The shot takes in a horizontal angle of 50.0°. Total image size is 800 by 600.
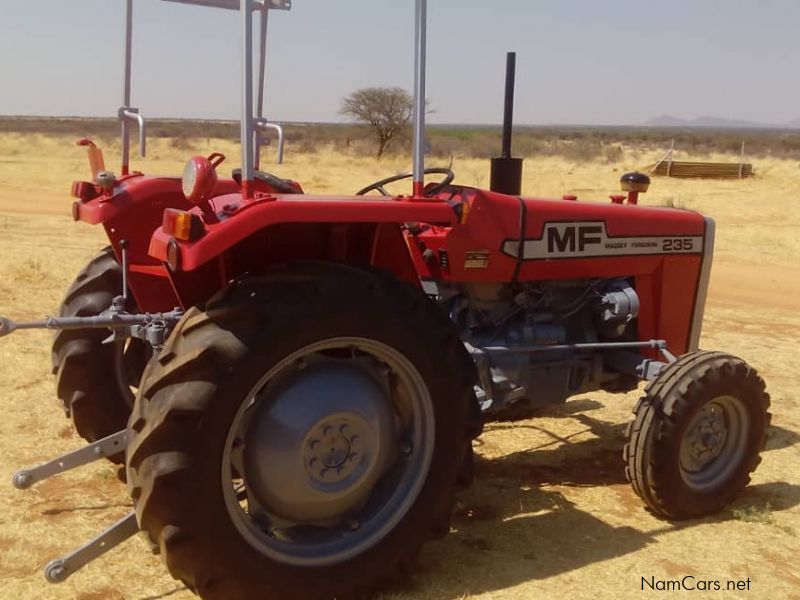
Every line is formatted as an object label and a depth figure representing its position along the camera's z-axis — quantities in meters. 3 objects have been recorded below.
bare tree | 35.44
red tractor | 2.65
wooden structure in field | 26.47
